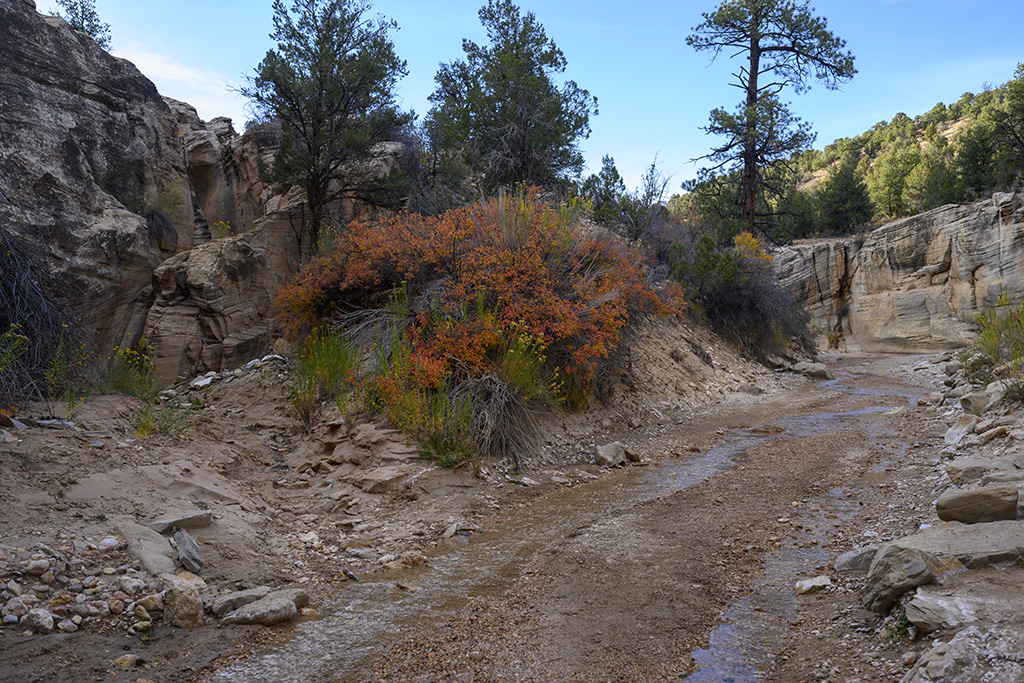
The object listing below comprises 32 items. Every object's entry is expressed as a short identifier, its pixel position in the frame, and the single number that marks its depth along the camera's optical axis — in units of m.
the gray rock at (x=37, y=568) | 3.67
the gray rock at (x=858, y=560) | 3.77
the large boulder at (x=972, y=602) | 2.62
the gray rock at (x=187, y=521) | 4.54
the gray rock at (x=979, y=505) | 3.59
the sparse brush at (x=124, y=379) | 7.77
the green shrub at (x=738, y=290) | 16.25
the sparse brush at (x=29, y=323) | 5.76
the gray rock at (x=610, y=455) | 7.65
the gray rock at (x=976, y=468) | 4.53
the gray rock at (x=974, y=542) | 3.08
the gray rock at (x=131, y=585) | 3.76
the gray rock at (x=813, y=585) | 3.70
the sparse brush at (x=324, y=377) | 8.23
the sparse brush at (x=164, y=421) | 6.48
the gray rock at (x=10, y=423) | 5.45
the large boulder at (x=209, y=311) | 10.80
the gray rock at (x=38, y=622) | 3.32
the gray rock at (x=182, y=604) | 3.63
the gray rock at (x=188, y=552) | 4.20
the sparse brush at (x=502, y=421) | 7.19
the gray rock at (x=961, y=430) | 6.35
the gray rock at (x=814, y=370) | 15.98
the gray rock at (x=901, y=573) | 3.06
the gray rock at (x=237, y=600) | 3.78
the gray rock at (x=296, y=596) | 3.93
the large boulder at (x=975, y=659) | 2.31
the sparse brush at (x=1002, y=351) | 6.56
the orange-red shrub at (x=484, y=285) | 7.94
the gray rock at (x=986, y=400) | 6.48
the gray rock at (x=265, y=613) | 3.68
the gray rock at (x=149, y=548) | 4.06
